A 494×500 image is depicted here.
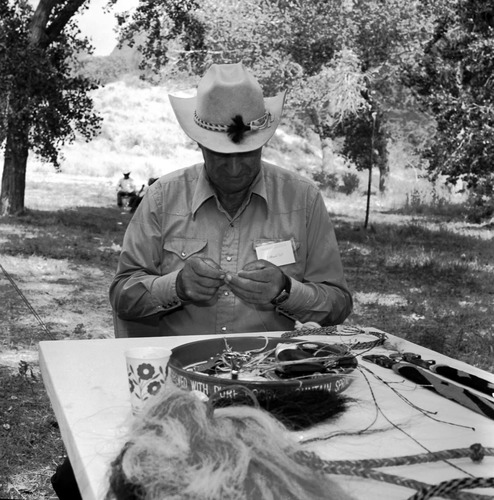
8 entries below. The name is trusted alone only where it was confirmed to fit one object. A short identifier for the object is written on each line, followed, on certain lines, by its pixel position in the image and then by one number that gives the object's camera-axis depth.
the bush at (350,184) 29.11
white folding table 1.46
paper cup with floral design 1.72
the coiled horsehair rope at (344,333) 2.48
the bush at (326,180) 31.02
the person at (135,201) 18.54
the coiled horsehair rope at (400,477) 1.21
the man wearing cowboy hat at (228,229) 3.00
